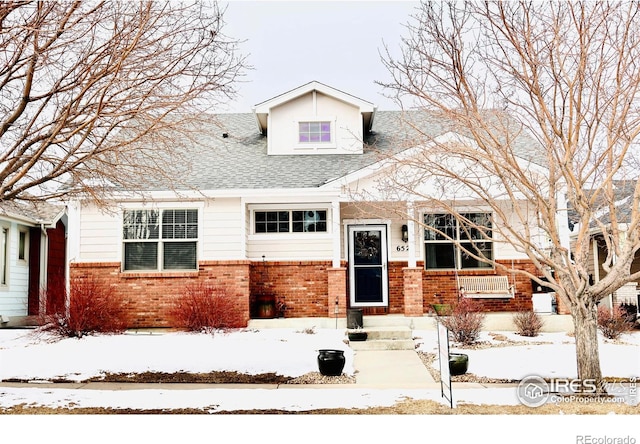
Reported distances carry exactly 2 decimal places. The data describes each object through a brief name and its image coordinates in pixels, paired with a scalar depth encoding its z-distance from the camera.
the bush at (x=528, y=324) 12.96
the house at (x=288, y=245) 14.49
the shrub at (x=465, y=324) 11.99
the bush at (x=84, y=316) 12.55
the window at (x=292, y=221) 15.32
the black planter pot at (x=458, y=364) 9.49
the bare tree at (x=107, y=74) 7.34
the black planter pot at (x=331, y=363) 9.57
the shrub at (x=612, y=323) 12.44
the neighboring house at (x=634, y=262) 9.85
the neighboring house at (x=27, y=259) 17.39
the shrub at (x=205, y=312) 13.19
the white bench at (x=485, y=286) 14.77
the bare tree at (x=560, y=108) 8.00
